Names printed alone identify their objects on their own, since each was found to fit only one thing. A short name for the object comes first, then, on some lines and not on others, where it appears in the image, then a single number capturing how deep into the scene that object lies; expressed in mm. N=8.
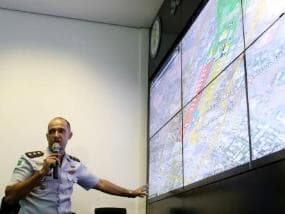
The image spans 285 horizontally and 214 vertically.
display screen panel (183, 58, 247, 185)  2199
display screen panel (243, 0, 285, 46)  1957
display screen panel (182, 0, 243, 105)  2398
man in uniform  2869
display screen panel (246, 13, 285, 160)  1848
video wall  1942
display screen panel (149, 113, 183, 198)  3113
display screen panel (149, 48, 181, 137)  3325
